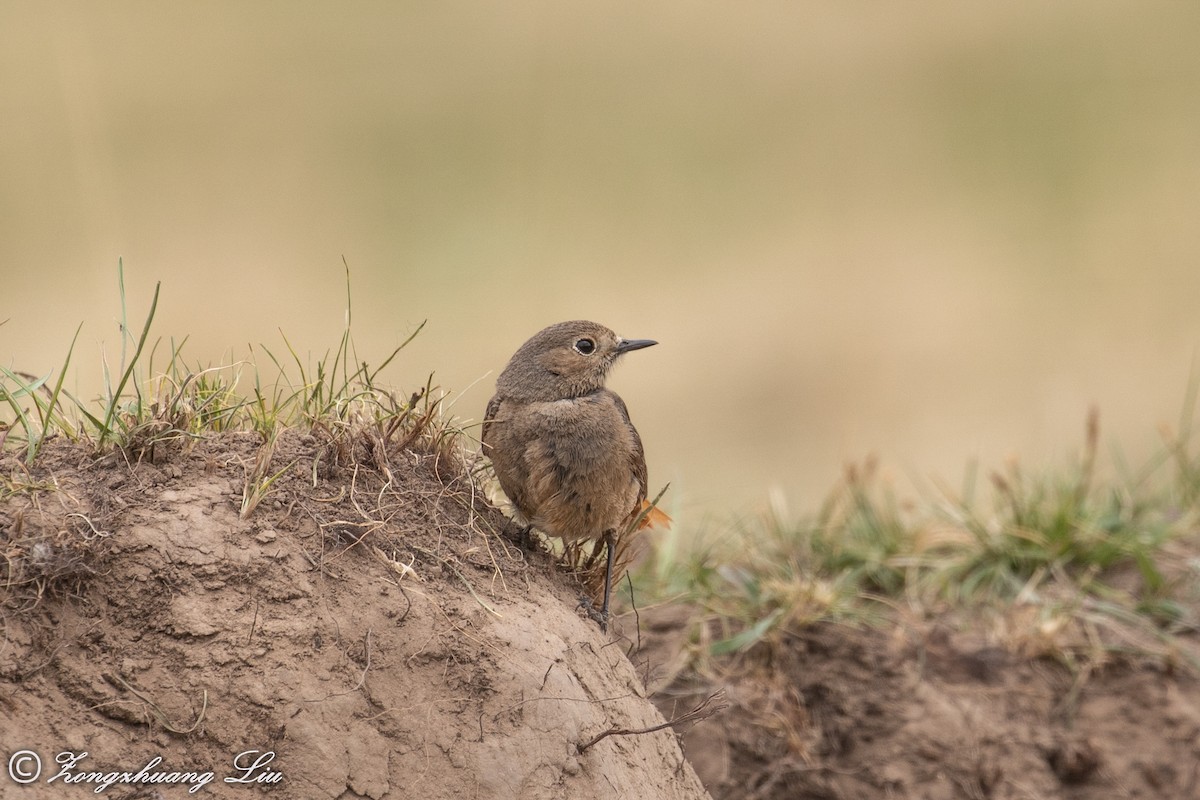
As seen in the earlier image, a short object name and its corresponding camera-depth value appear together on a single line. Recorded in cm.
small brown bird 886
